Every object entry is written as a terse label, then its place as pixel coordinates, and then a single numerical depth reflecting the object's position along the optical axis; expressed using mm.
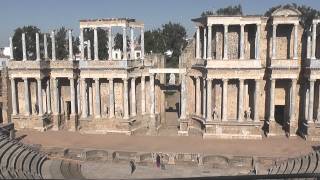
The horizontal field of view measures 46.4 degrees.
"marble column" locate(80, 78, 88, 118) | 33375
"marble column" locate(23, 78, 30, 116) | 34250
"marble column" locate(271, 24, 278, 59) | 29916
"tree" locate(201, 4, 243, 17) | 77794
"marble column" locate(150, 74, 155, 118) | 34031
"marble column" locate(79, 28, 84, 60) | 33344
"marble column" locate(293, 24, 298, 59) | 29828
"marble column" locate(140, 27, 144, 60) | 34688
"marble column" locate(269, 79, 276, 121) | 30578
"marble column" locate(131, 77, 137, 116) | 33619
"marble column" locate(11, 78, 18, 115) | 34531
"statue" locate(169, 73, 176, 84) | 61156
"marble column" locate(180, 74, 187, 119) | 33062
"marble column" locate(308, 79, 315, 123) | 29669
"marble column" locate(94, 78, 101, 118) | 33156
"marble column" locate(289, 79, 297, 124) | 30234
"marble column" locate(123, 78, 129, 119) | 32553
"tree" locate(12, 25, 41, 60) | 67125
